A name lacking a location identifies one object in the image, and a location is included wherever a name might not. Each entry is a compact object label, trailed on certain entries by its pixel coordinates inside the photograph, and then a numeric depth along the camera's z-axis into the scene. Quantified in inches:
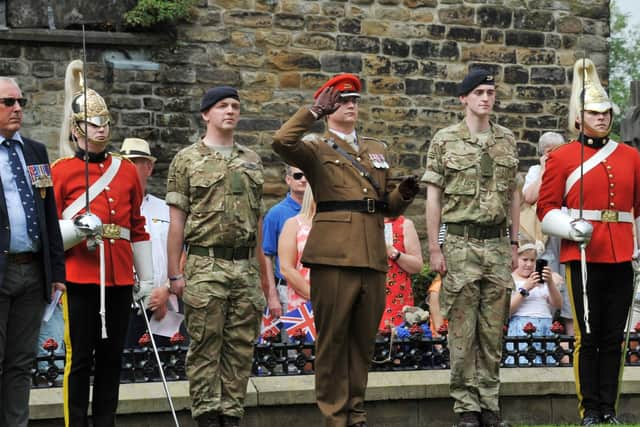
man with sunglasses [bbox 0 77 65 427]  543.8
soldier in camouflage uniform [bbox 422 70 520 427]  647.1
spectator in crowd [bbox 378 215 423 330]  761.6
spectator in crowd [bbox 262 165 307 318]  780.8
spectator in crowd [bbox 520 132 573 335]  838.5
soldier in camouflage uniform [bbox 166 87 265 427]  618.8
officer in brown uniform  596.1
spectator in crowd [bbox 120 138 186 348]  728.3
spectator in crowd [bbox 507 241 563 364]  794.2
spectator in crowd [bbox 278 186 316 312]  740.0
